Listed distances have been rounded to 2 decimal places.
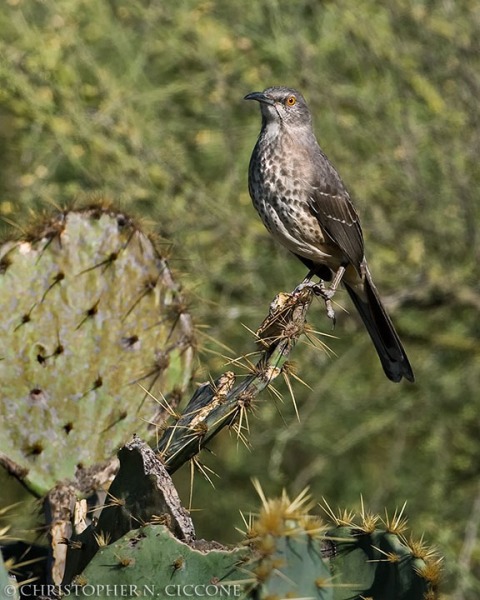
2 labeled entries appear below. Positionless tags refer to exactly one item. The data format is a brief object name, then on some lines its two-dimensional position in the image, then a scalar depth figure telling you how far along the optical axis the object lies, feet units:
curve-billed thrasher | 17.66
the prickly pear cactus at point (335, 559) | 15.14
